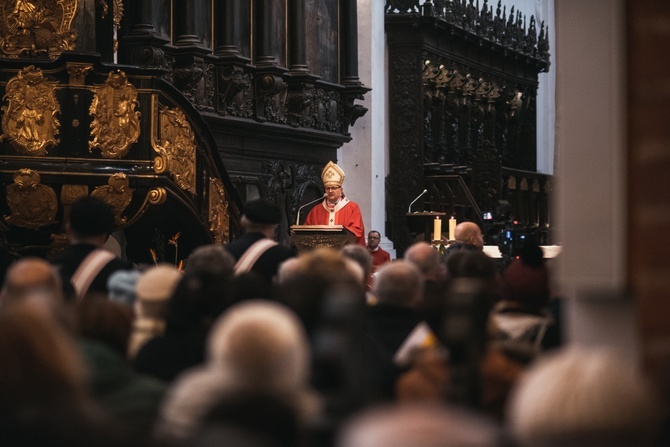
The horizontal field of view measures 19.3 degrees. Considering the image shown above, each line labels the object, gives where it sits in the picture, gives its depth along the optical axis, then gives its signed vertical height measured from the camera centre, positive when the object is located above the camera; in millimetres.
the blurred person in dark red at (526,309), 9351 -511
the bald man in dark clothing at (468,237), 18670 -271
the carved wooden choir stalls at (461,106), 38528 +2309
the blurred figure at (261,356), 5033 -382
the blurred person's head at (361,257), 13372 -329
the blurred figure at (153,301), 8768 -408
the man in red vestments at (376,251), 25685 -555
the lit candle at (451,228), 26024 -257
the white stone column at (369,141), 35476 +1226
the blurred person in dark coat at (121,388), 6458 -604
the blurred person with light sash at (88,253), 11719 -262
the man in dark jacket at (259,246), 13351 -253
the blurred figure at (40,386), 4668 -439
